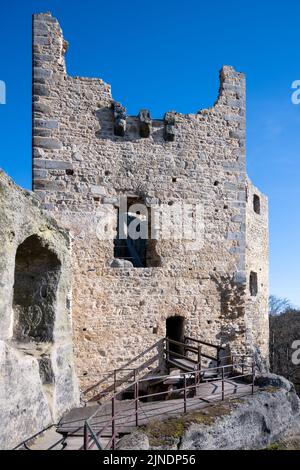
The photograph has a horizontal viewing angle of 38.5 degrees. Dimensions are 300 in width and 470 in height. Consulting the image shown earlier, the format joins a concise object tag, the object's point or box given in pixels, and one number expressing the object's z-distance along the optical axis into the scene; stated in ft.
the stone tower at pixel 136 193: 31.40
